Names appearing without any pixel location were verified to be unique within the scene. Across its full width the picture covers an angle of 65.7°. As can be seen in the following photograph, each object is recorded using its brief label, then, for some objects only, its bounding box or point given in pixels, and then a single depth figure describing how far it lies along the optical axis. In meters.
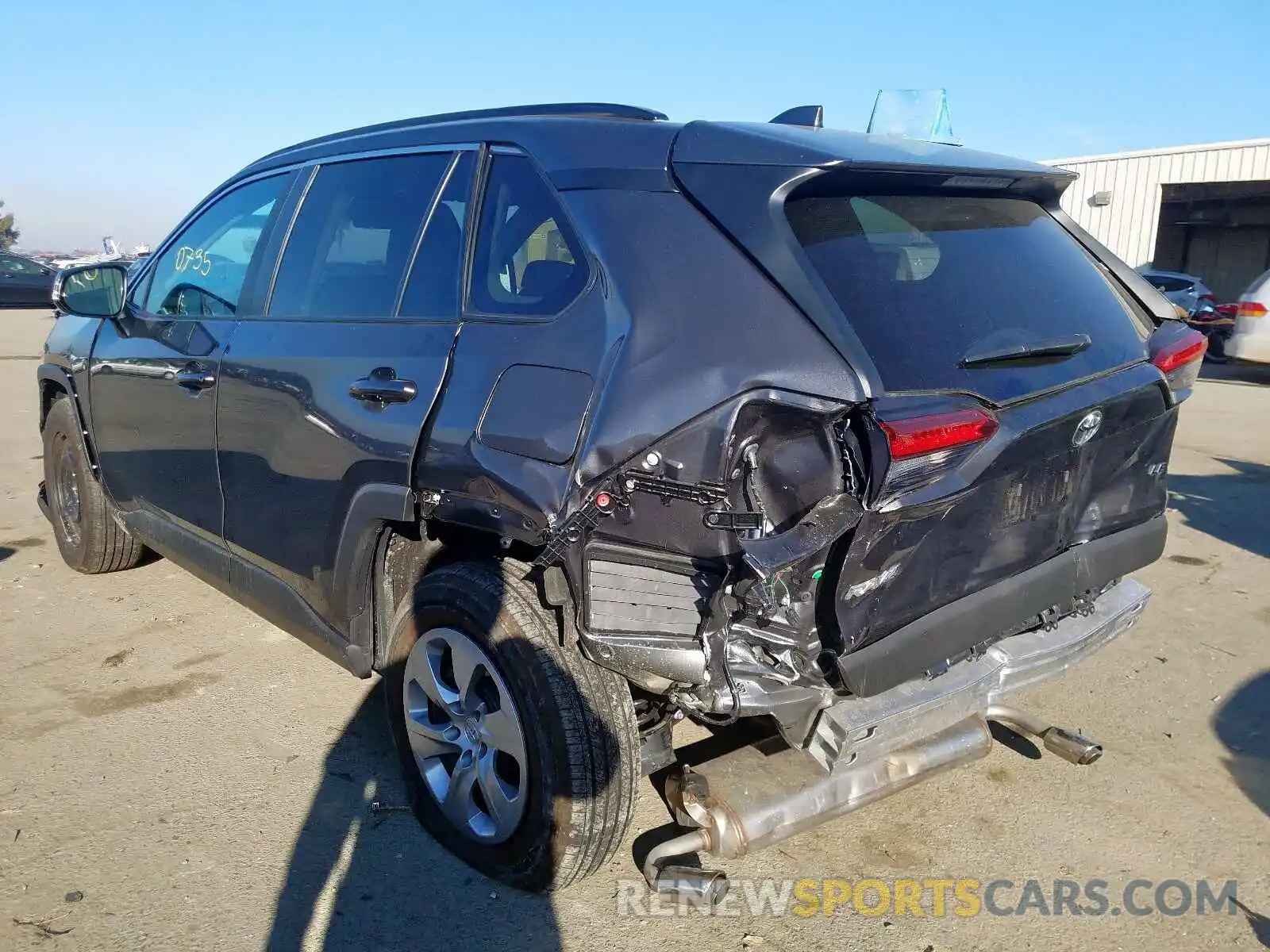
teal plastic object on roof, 4.11
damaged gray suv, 2.29
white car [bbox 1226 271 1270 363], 12.56
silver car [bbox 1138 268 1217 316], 16.84
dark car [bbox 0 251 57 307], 24.53
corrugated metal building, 21.19
